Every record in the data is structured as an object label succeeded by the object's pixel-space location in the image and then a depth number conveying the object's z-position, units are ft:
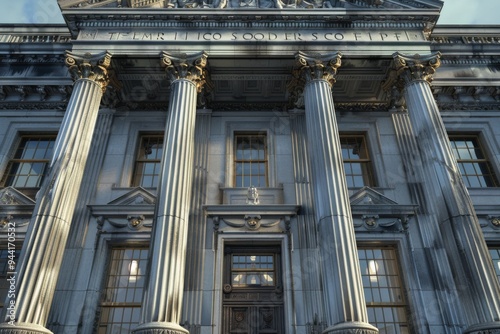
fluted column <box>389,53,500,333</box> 33.12
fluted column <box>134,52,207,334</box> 31.53
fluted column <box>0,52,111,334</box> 32.01
